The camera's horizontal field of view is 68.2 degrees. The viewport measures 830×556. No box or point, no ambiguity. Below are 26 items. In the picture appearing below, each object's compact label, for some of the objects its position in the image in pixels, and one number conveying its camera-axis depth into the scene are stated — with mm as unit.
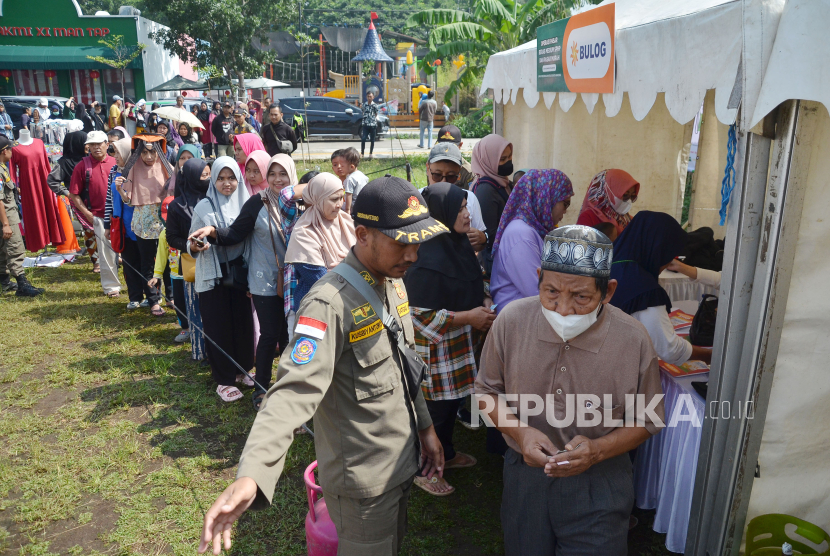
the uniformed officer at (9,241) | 7492
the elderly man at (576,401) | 2090
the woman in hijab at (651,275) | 2834
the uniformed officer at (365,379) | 1929
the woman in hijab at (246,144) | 6398
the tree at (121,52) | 30166
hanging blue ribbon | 2504
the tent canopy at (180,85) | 26547
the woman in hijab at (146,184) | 6387
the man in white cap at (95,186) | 7312
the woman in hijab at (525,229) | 3332
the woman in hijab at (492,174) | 4887
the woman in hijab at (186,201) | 5074
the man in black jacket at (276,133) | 11242
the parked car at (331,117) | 22547
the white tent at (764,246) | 2109
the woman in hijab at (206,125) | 16703
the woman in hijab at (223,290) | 4648
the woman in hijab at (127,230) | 6699
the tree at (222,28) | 25594
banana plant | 15008
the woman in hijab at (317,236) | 3963
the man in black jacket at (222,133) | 14156
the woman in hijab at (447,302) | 3355
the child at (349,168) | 6109
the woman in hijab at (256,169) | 4914
